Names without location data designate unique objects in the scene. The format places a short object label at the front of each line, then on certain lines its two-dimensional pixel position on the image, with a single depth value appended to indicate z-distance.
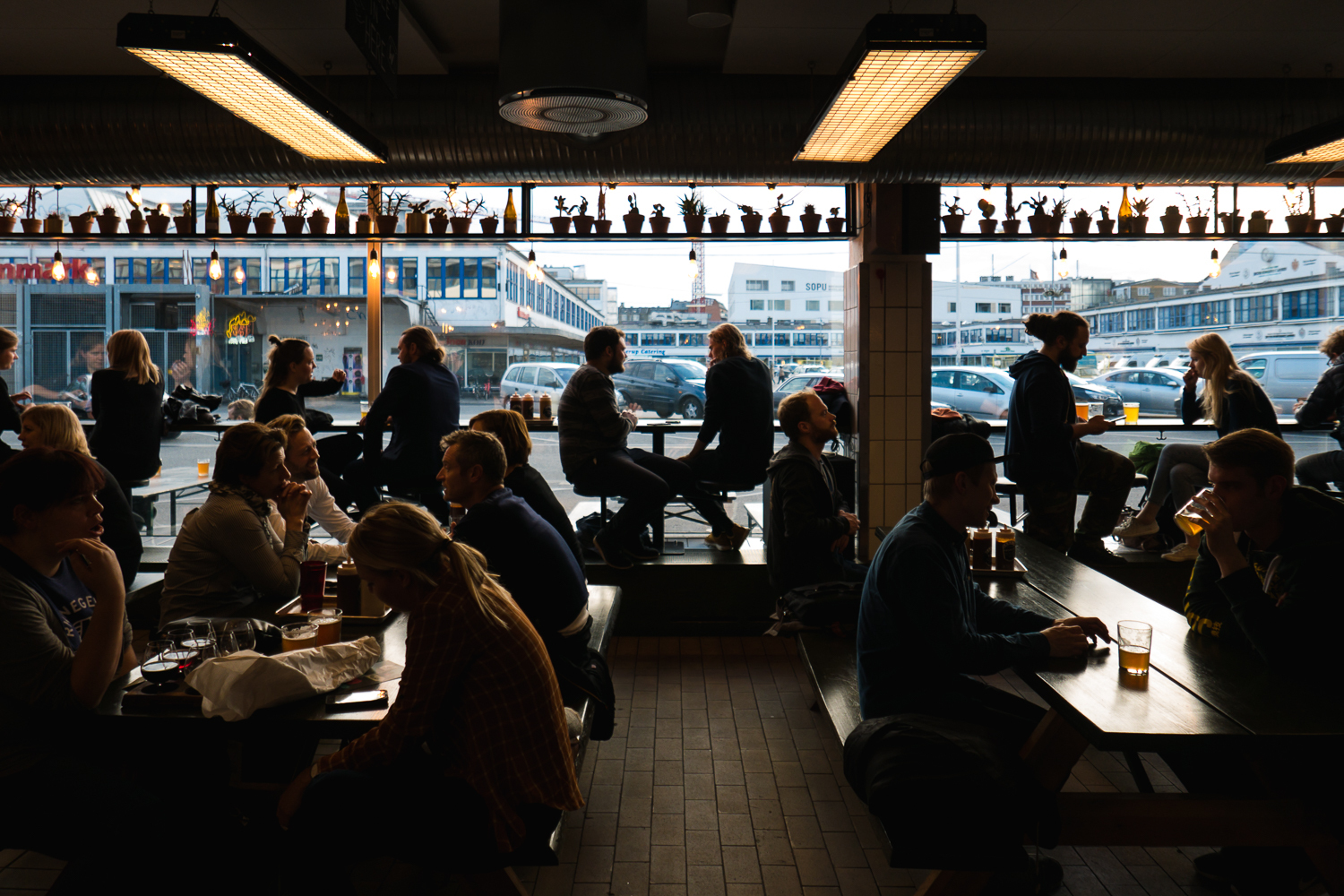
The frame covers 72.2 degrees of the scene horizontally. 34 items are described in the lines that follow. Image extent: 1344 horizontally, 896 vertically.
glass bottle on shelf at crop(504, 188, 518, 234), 6.00
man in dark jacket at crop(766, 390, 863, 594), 3.82
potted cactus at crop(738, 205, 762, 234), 5.90
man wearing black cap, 2.29
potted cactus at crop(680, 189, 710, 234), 5.89
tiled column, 6.22
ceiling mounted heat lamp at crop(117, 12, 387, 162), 3.09
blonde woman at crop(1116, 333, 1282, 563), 5.29
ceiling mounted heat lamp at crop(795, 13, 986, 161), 3.15
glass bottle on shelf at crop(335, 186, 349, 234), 6.00
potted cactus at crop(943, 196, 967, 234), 5.95
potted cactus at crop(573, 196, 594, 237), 5.91
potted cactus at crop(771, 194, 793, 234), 5.94
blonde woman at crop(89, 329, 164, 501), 5.25
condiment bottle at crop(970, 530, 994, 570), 3.46
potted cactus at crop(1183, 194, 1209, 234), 5.98
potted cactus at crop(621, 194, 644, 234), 5.93
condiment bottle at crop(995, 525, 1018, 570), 3.43
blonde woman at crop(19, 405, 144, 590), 3.59
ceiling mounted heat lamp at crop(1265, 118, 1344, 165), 4.24
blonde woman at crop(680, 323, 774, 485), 5.21
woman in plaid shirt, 1.95
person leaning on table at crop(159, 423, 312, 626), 2.89
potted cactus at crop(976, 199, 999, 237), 6.00
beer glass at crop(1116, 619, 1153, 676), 2.19
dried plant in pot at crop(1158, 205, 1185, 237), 5.97
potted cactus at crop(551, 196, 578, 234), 5.95
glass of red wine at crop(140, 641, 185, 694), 2.16
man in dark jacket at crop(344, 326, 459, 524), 5.15
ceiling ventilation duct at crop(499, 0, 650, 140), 3.98
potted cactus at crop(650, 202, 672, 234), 5.92
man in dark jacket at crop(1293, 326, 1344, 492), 5.58
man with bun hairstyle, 5.07
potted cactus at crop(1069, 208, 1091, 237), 5.94
